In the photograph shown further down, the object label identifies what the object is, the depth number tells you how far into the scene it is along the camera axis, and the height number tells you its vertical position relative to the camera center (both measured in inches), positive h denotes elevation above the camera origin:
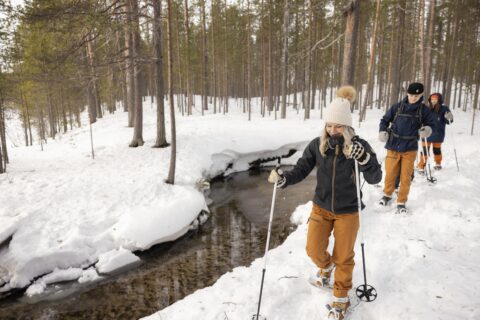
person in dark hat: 233.8 -21.6
